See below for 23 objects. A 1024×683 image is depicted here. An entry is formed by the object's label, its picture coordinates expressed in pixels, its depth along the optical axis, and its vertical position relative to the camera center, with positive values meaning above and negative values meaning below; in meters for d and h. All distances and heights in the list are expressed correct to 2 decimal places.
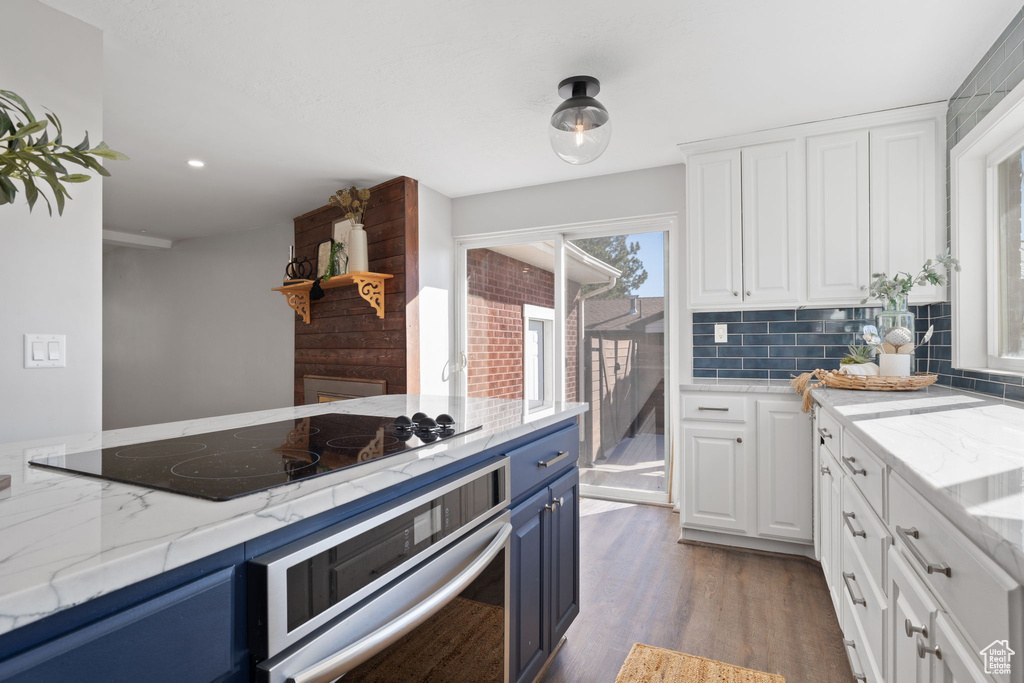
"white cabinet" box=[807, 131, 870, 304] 2.71 +0.64
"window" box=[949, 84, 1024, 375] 2.06 +0.42
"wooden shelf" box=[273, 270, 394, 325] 3.70 +0.43
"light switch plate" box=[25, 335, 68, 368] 1.75 -0.03
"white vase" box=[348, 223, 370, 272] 3.80 +0.68
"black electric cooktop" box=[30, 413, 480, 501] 0.84 -0.22
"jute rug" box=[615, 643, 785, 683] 1.72 -1.10
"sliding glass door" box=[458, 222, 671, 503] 3.62 +0.04
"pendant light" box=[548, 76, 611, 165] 2.27 +0.94
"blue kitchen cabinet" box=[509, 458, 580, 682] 1.43 -0.71
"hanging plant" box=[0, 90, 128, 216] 0.85 +0.32
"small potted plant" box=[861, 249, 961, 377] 2.36 +0.11
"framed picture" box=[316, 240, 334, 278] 4.18 +0.69
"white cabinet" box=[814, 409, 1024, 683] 0.69 -0.44
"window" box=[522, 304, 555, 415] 4.02 -0.08
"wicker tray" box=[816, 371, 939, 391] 2.22 -0.18
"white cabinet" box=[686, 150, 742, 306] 2.96 +0.65
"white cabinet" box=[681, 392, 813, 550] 2.66 -0.66
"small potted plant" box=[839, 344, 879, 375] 2.43 -0.10
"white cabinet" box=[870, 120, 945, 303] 2.58 +0.70
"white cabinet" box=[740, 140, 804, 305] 2.84 +0.64
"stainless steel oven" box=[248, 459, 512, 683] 0.71 -0.43
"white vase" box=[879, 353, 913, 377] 2.35 -0.11
